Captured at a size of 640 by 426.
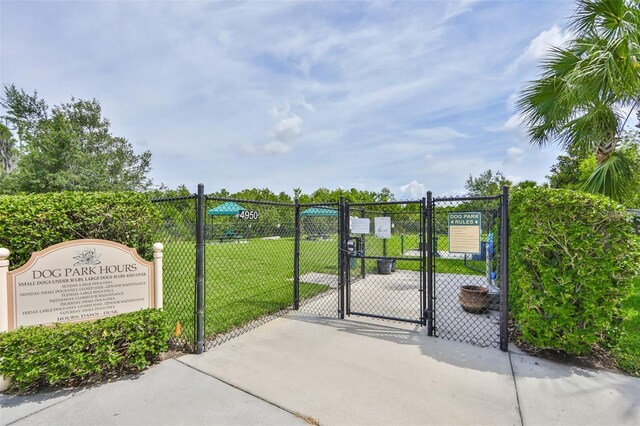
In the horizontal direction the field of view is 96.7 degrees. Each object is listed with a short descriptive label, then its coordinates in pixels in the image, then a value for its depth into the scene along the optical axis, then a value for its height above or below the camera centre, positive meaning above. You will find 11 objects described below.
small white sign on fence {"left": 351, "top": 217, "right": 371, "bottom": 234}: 5.20 -0.29
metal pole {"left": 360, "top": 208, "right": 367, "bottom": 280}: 6.68 -1.41
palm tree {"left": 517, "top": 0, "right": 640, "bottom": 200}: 4.09 +1.90
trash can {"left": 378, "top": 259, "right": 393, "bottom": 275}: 8.26 -1.69
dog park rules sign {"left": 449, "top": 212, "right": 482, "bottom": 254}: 3.69 -0.29
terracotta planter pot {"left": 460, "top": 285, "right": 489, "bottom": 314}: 4.77 -1.53
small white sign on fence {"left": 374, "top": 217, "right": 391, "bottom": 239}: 5.40 -0.33
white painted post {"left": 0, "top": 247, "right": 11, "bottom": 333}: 2.54 -0.72
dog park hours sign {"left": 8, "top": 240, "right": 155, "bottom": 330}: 2.67 -0.74
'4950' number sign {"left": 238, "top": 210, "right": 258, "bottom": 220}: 3.96 -0.06
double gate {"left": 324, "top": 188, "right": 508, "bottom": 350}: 3.71 -1.47
